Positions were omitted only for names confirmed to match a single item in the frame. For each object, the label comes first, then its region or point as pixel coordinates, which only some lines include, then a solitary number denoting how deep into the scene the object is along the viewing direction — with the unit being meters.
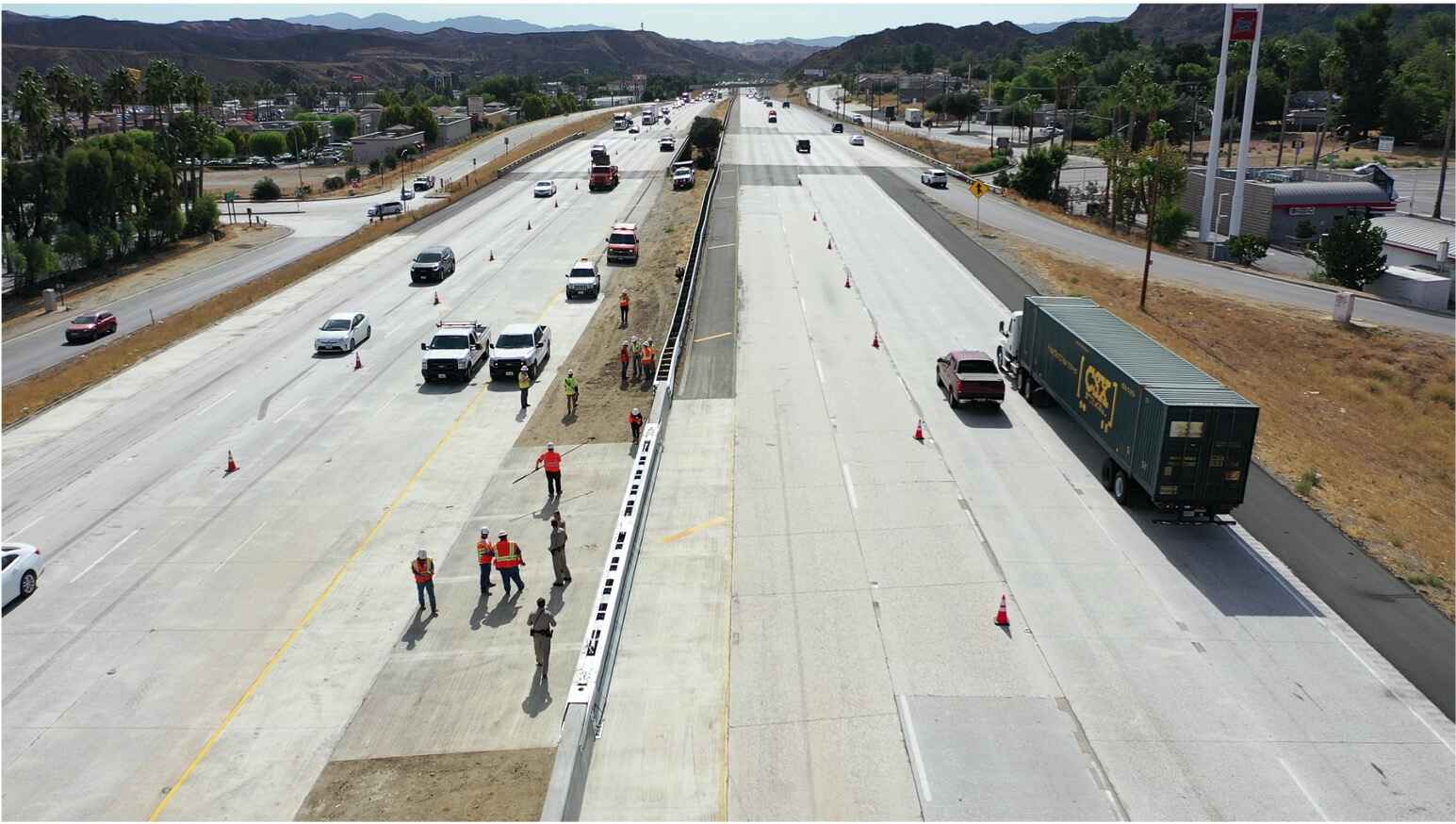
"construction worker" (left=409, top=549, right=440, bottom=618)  19.84
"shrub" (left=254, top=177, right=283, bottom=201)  109.62
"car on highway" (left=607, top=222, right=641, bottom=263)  58.16
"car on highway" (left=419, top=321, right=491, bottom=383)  36.59
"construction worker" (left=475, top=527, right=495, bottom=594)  20.64
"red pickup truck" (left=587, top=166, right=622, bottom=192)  86.81
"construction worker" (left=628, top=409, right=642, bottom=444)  29.74
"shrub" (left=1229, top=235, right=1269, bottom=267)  63.47
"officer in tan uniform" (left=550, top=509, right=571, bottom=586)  21.23
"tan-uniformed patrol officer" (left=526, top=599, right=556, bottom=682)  17.41
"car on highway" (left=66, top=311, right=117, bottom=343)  50.72
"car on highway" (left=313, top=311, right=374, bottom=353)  40.97
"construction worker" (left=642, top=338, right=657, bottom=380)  35.66
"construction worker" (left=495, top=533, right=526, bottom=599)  20.53
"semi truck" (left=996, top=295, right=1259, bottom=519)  21.36
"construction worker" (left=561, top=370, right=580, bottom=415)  32.69
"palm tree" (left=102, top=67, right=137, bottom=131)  104.81
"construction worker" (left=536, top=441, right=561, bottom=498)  25.77
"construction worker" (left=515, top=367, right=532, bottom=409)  34.11
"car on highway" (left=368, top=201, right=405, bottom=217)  85.88
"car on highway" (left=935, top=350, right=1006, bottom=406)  30.44
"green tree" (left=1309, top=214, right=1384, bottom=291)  54.19
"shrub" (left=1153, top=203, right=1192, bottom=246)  67.38
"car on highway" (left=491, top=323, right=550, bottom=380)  36.81
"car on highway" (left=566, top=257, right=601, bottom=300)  50.03
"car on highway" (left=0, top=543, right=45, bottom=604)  21.34
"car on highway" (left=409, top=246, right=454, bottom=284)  53.84
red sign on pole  67.50
